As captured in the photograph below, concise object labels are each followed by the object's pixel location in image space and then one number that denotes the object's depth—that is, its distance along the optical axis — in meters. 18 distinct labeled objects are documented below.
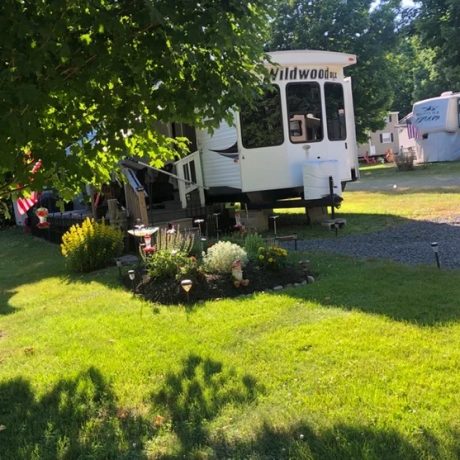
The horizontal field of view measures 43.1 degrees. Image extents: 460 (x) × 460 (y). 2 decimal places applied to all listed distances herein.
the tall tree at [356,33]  28.36
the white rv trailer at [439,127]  29.42
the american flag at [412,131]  32.62
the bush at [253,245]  7.34
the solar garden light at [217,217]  11.87
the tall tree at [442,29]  23.11
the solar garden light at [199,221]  10.58
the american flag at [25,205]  11.12
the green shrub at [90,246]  9.48
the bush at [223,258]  6.95
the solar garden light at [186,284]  6.17
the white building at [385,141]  51.03
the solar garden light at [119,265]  8.36
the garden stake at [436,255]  6.67
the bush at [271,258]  7.10
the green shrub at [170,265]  6.86
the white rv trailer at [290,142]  11.28
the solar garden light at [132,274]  7.04
